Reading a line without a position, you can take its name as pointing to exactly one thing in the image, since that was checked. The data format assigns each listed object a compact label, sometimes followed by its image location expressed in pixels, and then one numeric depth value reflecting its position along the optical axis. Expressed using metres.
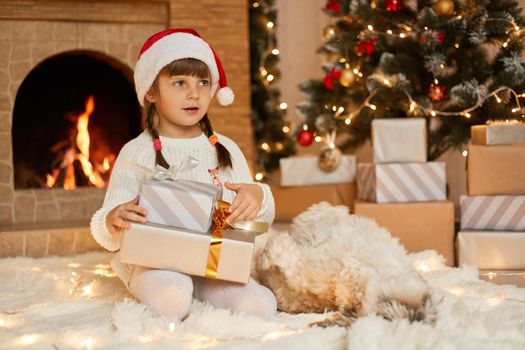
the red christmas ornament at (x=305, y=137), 2.50
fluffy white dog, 1.13
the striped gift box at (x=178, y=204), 1.22
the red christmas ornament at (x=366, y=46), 2.29
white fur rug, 1.02
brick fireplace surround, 2.35
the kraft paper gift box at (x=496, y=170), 1.78
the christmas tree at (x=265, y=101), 2.81
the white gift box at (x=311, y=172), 2.41
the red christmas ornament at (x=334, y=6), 2.40
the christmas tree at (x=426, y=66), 2.10
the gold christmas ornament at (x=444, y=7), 2.13
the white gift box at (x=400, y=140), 1.97
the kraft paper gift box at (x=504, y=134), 1.80
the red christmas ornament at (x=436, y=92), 2.15
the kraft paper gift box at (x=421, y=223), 1.86
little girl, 1.29
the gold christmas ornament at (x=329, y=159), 2.38
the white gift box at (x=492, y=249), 1.73
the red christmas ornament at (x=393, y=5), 2.23
